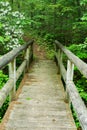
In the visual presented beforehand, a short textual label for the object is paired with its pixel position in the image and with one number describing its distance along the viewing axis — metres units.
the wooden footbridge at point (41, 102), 3.51
